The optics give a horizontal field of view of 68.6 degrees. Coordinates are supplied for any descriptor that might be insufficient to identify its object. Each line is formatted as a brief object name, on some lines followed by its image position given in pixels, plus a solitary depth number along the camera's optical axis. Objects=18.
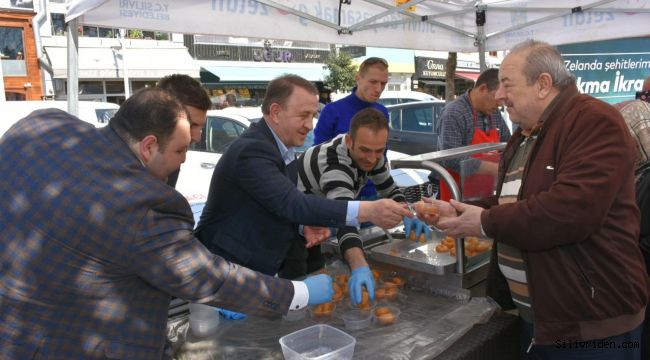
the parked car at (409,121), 8.33
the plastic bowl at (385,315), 1.88
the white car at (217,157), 4.88
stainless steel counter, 1.70
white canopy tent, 3.44
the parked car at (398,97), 11.78
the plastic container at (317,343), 1.59
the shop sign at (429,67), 30.53
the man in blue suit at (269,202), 2.04
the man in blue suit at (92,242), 1.20
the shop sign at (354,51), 20.39
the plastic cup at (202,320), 1.82
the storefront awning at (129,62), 20.27
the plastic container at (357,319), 1.87
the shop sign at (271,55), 25.52
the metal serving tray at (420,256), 2.14
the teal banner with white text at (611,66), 7.69
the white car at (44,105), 6.74
